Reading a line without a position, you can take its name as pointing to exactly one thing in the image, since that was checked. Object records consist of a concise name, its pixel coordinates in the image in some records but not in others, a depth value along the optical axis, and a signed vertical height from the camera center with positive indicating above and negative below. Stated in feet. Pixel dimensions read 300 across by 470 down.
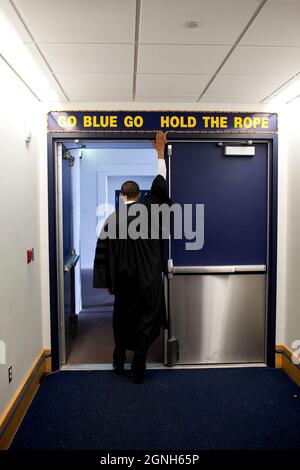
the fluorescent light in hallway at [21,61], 6.51 +2.92
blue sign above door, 10.48 +2.38
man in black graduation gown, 10.16 -1.70
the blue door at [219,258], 10.99 -1.29
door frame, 10.52 +0.13
